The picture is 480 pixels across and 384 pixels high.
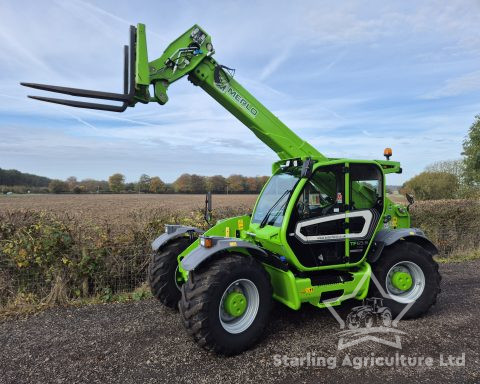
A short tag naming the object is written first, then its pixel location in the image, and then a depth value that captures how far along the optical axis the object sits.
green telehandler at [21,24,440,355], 4.16
